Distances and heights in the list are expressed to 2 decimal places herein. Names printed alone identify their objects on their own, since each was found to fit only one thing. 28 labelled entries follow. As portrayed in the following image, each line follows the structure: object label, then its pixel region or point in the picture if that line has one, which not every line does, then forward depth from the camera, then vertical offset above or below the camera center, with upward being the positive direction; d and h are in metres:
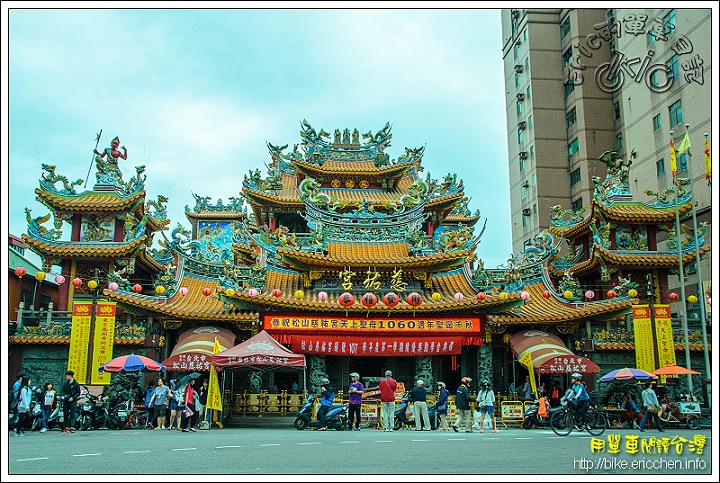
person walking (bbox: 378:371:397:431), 16.67 -0.99
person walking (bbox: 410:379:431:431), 16.61 -1.11
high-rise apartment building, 32.81 +16.12
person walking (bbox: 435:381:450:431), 17.12 -1.12
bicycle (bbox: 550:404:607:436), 14.85 -1.35
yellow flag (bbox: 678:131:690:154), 22.38 +7.61
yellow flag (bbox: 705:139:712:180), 22.10 +6.99
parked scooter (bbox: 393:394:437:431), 17.92 -1.50
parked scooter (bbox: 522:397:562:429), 18.91 -1.55
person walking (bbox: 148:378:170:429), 17.58 -0.97
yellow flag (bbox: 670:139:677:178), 23.58 +7.48
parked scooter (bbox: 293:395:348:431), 16.97 -1.45
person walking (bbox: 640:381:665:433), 17.09 -1.08
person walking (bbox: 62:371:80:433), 16.14 -0.89
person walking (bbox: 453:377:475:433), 16.19 -1.03
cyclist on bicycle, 14.51 -0.83
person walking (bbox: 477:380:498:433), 16.31 -0.98
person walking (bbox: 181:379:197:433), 16.84 -1.12
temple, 21.94 +2.95
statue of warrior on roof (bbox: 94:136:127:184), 26.48 +8.21
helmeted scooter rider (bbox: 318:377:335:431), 16.95 -1.12
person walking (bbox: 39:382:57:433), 16.62 -1.02
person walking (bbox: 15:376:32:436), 15.79 -0.98
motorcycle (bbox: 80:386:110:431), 17.56 -1.39
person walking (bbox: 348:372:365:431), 17.02 -0.97
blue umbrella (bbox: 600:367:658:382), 19.56 -0.36
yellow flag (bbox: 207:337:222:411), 17.88 -0.82
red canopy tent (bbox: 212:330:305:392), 17.69 +0.18
